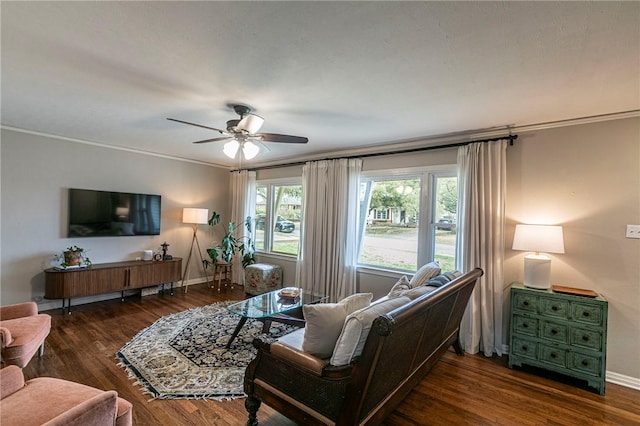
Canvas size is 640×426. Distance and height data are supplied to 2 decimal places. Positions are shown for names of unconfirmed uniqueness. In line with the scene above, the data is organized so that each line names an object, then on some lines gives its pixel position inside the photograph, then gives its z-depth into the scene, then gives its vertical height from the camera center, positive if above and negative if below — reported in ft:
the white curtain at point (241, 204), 19.99 +0.65
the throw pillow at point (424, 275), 9.29 -1.82
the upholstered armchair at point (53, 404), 4.08 -3.29
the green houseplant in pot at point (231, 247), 18.53 -2.25
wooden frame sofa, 5.16 -3.14
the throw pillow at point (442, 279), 8.25 -1.76
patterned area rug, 8.01 -4.81
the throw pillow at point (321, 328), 5.77 -2.24
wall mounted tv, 14.52 -0.23
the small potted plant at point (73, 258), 13.62 -2.39
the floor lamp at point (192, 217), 17.99 -0.33
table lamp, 9.23 -0.77
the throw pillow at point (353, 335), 5.26 -2.17
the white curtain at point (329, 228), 14.49 -0.63
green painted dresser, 8.54 -3.41
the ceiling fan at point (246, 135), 9.22 +2.64
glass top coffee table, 9.63 -3.26
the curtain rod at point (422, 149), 10.80 +3.07
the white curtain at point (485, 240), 10.68 -0.73
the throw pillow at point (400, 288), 7.92 -2.08
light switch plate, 8.88 -0.17
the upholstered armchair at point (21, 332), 7.32 -3.40
